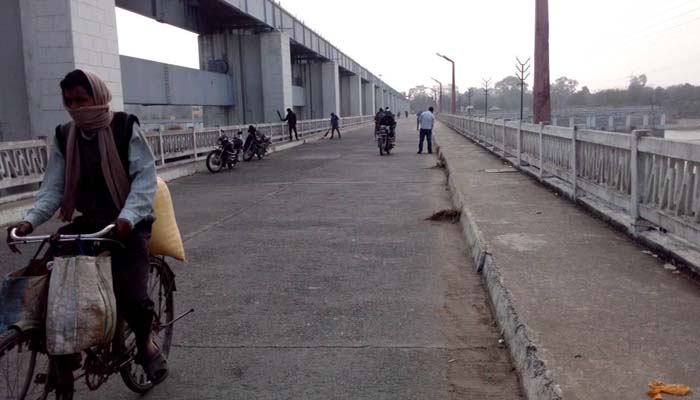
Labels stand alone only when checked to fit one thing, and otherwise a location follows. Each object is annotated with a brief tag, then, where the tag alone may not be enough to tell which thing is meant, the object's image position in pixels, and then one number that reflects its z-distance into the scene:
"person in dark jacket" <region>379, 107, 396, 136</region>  21.12
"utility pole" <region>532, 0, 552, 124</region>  14.28
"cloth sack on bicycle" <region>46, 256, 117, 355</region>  2.55
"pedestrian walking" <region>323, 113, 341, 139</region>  34.97
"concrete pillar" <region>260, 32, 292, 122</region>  29.80
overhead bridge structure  12.26
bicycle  2.57
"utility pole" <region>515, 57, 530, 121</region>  43.19
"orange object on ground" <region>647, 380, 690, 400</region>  2.82
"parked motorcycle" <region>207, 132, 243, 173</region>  16.83
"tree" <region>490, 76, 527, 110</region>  95.88
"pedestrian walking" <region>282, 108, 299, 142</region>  28.67
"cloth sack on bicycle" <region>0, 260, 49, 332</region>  2.52
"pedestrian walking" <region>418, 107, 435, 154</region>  21.42
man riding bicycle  2.88
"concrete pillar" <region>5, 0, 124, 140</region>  12.14
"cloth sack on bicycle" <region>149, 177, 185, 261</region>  3.29
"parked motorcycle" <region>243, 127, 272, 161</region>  20.42
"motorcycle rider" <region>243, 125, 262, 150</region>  20.44
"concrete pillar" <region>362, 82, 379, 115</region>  76.88
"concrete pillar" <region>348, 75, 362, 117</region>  62.62
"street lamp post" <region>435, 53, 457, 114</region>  55.73
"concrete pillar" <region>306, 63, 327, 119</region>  46.53
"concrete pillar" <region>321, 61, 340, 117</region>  45.88
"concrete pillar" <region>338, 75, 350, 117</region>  62.22
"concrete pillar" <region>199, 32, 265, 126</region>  29.58
